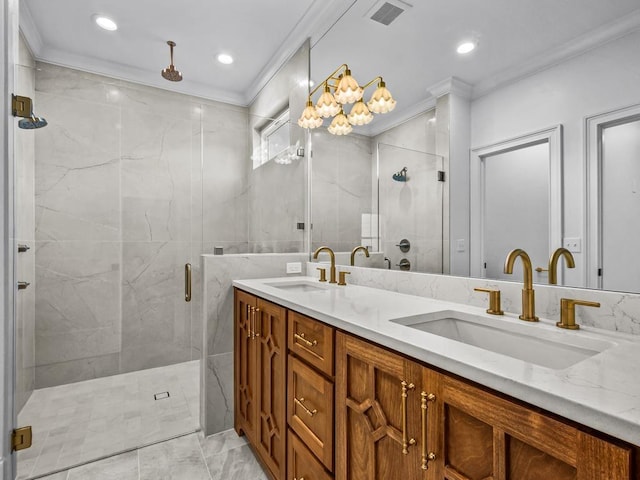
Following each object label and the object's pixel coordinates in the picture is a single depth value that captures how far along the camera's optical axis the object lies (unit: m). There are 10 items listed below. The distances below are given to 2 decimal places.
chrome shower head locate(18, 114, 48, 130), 1.36
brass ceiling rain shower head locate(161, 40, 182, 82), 2.62
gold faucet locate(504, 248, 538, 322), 0.99
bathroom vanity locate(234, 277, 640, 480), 0.49
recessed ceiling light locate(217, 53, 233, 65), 2.65
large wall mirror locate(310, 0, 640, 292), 0.90
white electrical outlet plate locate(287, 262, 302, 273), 2.22
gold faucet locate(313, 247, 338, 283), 1.95
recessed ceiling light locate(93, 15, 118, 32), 2.24
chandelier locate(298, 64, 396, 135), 1.71
